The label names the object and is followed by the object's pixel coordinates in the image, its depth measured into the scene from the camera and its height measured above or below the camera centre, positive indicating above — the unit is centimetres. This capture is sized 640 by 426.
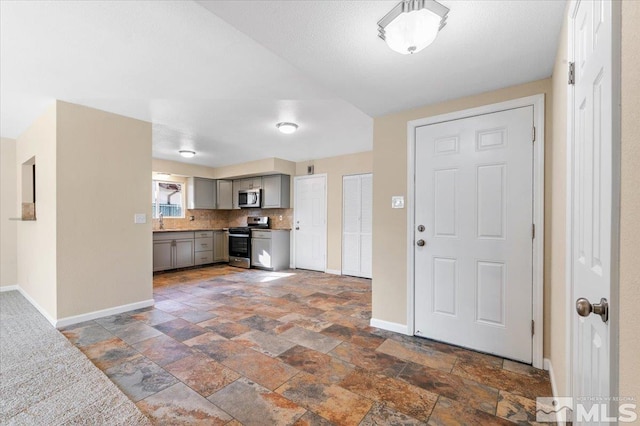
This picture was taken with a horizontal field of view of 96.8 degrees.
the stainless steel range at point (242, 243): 655 -77
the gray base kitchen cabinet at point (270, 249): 625 -87
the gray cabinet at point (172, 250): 578 -85
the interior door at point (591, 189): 80 +7
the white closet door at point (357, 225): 551 -28
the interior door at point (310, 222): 611 -25
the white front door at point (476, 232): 231 -19
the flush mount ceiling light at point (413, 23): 141 +96
